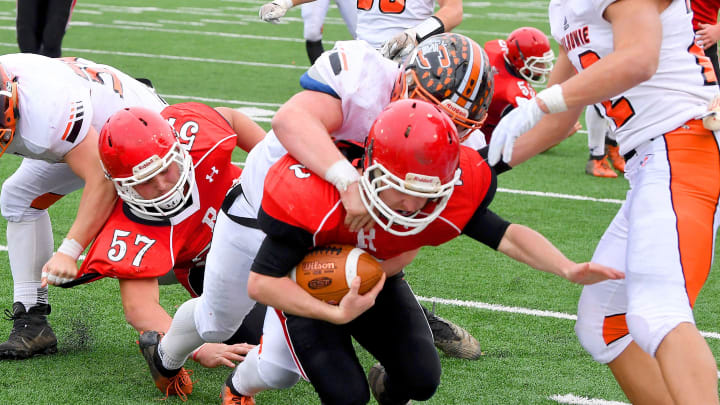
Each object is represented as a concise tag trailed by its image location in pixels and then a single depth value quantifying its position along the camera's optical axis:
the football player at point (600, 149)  12.45
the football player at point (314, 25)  16.50
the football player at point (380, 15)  8.84
